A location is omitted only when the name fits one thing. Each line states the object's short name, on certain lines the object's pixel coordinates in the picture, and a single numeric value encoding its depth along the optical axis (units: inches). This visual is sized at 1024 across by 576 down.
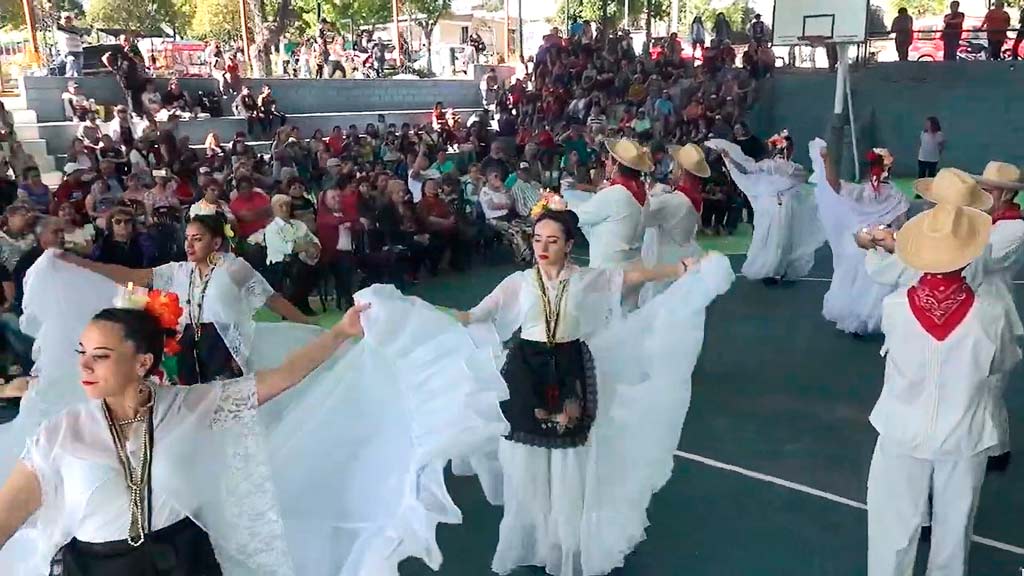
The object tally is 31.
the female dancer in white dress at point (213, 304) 183.9
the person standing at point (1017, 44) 749.9
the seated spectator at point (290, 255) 359.3
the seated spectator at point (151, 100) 660.1
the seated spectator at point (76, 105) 609.6
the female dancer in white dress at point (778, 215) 376.5
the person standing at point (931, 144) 655.8
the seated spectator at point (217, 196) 361.4
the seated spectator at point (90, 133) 541.8
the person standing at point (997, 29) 759.1
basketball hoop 617.6
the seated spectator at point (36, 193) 395.5
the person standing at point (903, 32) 786.2
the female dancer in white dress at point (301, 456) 98.1
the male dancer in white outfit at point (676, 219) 269.0
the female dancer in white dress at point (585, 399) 160.4
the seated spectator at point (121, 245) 325.4
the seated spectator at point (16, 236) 287.3
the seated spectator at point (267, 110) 724.0
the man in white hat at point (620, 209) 240.1
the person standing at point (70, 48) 672.4
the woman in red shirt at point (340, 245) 380.8
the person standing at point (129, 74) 655.1
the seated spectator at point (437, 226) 427.2
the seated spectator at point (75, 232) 309.4
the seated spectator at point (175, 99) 692.1
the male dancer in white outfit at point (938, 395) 134.6
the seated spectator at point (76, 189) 392.5
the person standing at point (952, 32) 769.4
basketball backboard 604.5
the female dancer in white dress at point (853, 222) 311.7
